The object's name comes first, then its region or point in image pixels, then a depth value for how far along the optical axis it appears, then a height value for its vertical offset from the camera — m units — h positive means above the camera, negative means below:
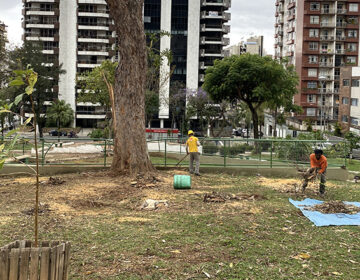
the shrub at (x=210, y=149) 18.22 -0.99
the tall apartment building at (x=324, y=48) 66.38 +11.41
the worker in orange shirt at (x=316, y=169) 12.85 -1.21
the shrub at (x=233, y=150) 18.00 -1.01
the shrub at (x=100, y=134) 34.96 -0.99
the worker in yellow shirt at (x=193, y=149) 16.11 -0.89
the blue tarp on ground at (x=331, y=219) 9.62 -2.00
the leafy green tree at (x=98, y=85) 32.72 +2.64
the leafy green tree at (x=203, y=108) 53.97 +1.84
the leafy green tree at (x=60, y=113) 60.22 +1.07
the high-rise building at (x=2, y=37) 34.64 +6.33
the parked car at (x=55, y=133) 60.31 -1.53
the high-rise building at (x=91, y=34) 66.19 +12.81
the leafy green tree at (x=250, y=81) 33.97 +3.31
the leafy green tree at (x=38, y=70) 48.35 +5.73
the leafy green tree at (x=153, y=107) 47.71 +1.81
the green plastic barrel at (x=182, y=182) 13.48 -1.71
